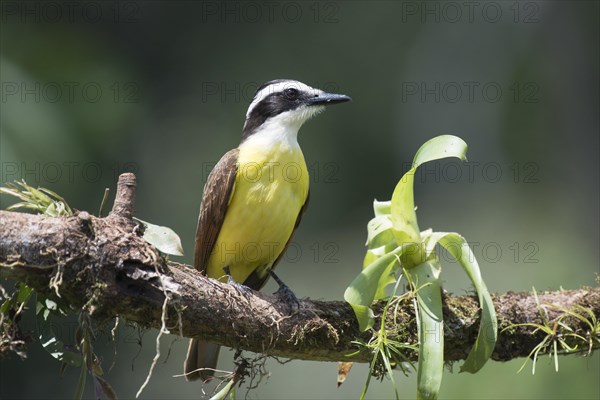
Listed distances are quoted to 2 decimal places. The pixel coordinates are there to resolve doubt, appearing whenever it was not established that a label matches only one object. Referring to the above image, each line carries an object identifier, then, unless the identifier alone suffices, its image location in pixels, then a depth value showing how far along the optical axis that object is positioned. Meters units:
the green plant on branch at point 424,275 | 8.09
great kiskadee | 10.62
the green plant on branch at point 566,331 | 8.71
